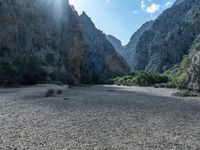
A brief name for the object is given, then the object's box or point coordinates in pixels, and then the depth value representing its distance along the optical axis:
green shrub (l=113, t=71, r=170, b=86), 53.38
